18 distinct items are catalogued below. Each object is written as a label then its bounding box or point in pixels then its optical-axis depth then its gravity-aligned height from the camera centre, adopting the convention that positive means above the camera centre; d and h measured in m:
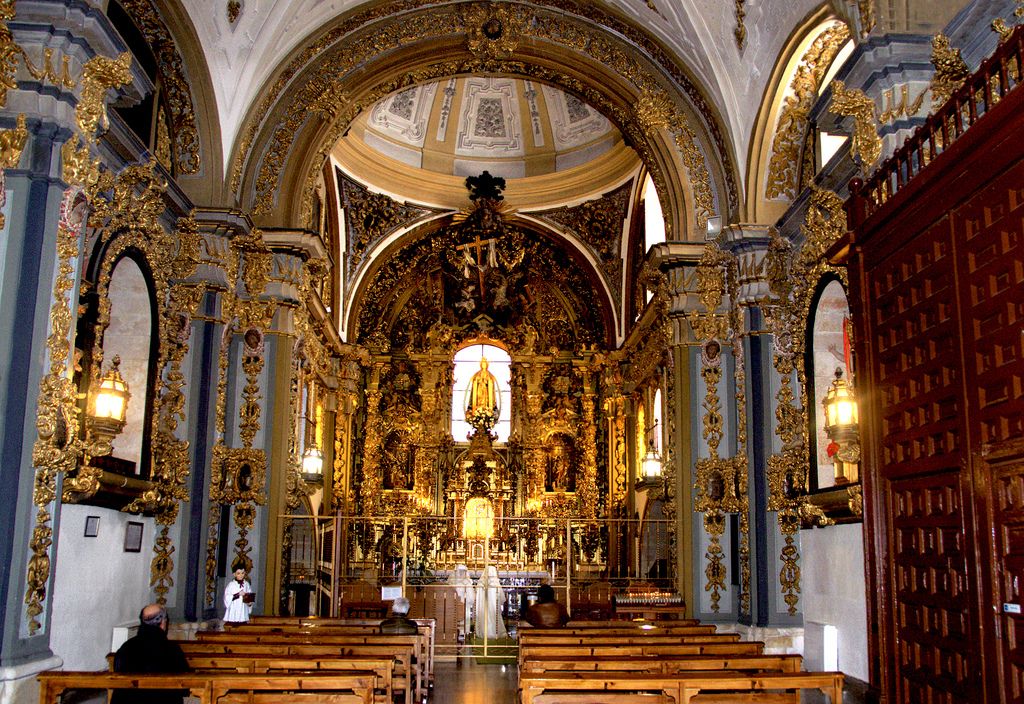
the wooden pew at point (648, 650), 8.61 -0.91
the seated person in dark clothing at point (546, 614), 12.88 -0.87
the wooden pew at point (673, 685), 7.06 -0.97
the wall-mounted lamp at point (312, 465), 18.28 +1.39
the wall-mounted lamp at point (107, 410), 9.42 +1.20
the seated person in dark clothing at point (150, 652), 7.07 -0.77
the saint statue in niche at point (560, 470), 24.05 +1.76
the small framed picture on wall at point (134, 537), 11.26 +0.03
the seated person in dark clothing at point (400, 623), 11.12 -0.87
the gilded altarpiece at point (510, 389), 23.48 +3.85
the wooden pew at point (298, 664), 7.85 -0.95
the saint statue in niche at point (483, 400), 24.45 +3.48
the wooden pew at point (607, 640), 9.55 -0.89
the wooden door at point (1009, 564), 5.83 -0.08
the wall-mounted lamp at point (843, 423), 9.16 +1.17
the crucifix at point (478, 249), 23.72 +6.81
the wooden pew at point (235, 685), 6.86 -0.99
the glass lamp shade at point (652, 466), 18.39 +1.43
